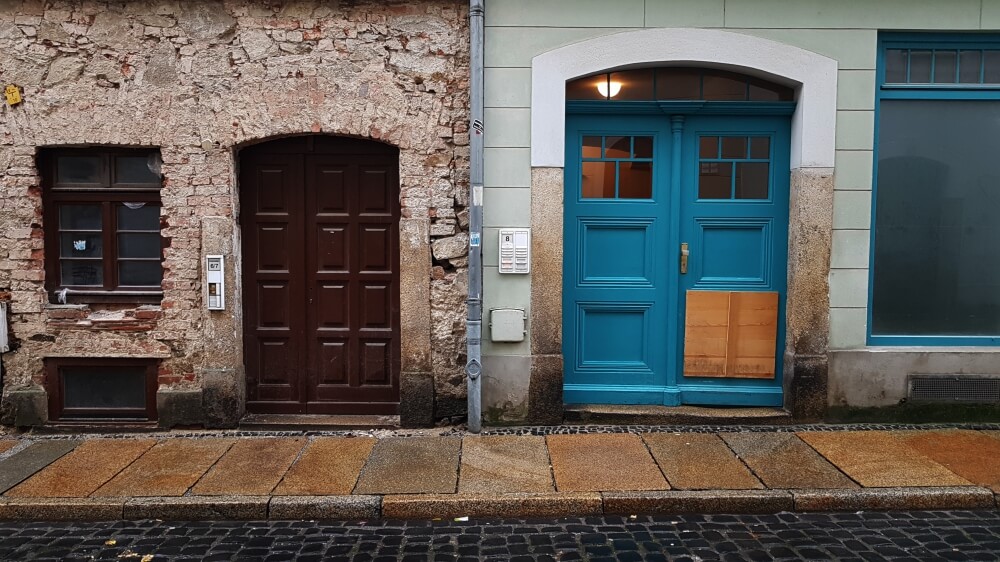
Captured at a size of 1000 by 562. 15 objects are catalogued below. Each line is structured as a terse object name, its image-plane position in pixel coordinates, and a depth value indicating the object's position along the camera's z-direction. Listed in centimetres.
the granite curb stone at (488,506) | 460
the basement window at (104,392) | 628
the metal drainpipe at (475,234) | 579
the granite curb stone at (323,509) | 461
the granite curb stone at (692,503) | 464
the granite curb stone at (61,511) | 460
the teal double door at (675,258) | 631
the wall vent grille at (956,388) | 616
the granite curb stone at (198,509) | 460
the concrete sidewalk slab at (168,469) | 482
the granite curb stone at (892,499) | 466
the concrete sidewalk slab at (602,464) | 485
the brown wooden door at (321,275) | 625
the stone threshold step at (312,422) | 621
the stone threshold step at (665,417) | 621
